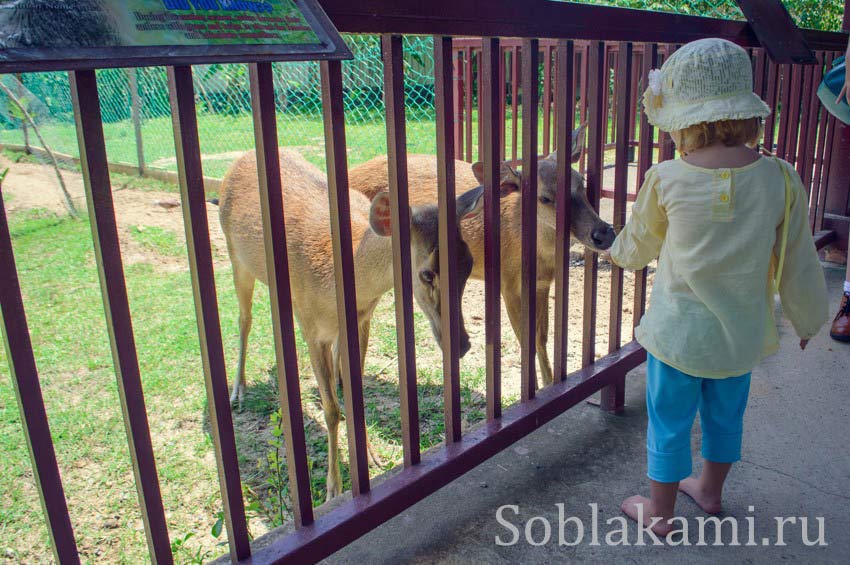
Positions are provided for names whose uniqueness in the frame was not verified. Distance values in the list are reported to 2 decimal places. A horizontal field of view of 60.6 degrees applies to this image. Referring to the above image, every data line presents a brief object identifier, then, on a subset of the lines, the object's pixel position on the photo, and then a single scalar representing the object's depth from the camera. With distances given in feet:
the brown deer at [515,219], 12.21
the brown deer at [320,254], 10.66
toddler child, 6.98
